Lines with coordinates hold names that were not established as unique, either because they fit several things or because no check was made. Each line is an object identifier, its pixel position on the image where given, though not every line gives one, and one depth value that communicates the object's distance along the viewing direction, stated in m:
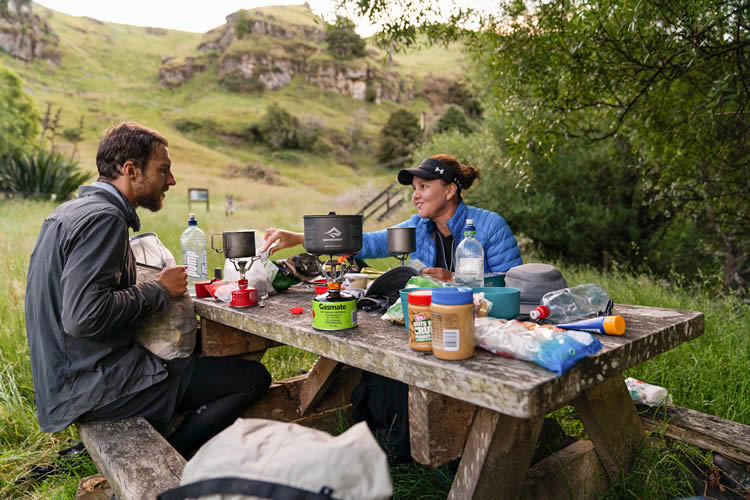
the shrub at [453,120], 30.12
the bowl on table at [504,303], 1.53
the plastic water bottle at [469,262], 1.93
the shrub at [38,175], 10.54
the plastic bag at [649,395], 2.22
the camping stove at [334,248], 1.56
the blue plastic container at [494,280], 1.89
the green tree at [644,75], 3.30
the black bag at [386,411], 2.12
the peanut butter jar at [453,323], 1.17
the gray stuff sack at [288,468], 0.91
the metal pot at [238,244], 2.11
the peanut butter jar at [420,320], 1.28
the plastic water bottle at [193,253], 2.55
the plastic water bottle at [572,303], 1.55
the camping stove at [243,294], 2.07
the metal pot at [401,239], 2.12
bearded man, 1.73
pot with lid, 1.60
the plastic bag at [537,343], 1.12
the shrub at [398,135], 45.50
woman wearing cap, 2.78
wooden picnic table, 1.11
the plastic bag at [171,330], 2.05
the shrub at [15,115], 15.95
